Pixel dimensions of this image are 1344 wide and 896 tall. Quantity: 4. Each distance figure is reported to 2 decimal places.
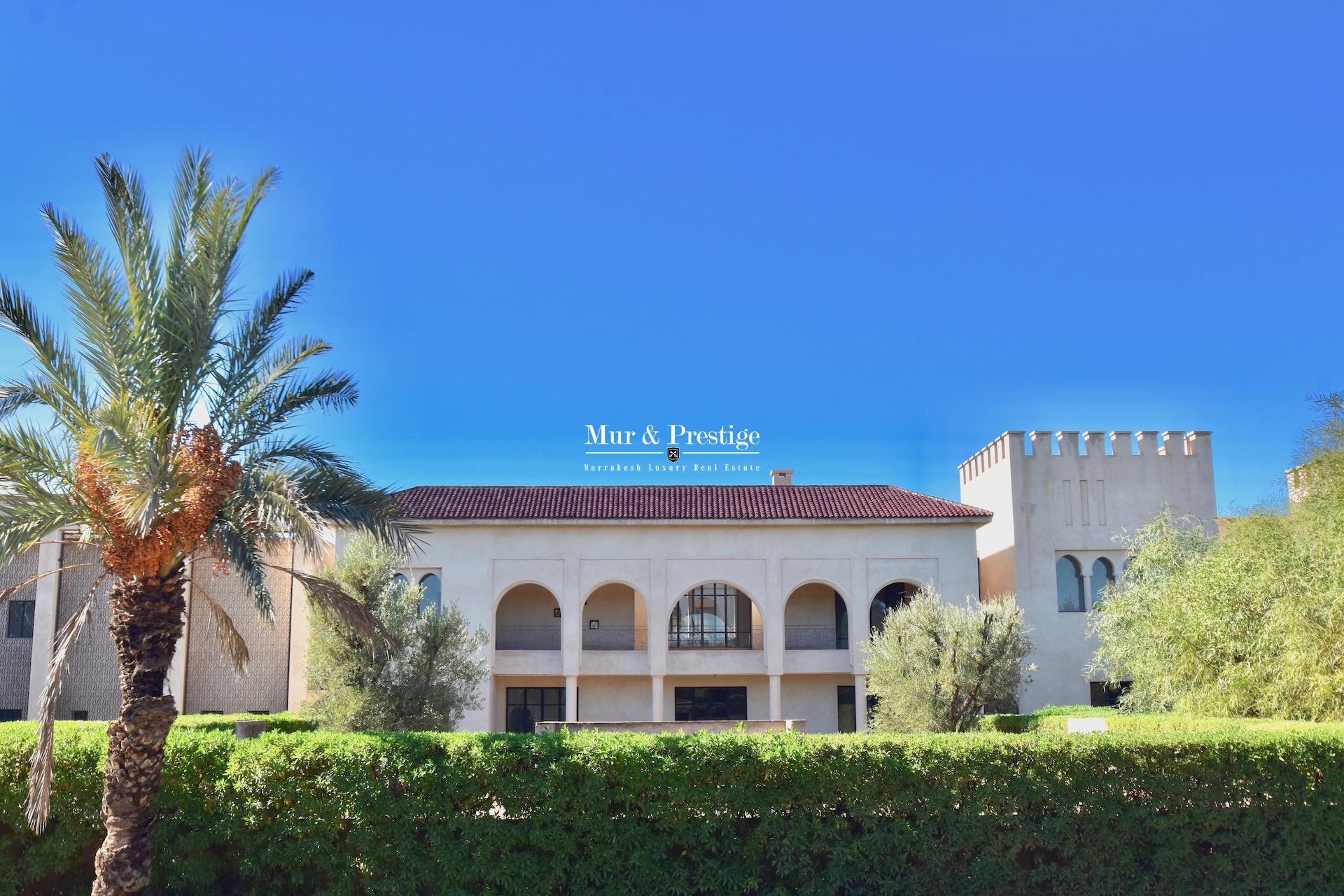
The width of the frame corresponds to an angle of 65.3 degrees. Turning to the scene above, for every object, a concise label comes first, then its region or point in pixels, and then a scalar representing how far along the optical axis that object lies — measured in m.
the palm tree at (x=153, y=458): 9.57
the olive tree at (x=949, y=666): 19.66
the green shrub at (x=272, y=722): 19.19
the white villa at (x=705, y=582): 28.59
